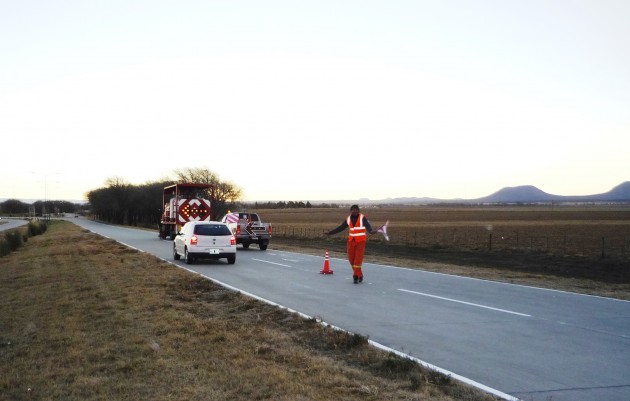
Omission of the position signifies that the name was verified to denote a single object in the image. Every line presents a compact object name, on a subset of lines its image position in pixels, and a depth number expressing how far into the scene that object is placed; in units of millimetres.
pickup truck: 33000
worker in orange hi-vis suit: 16359
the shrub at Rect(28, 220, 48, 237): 57656
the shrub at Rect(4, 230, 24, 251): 38750
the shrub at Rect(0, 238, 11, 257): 34838
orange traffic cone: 19625
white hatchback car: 23562
